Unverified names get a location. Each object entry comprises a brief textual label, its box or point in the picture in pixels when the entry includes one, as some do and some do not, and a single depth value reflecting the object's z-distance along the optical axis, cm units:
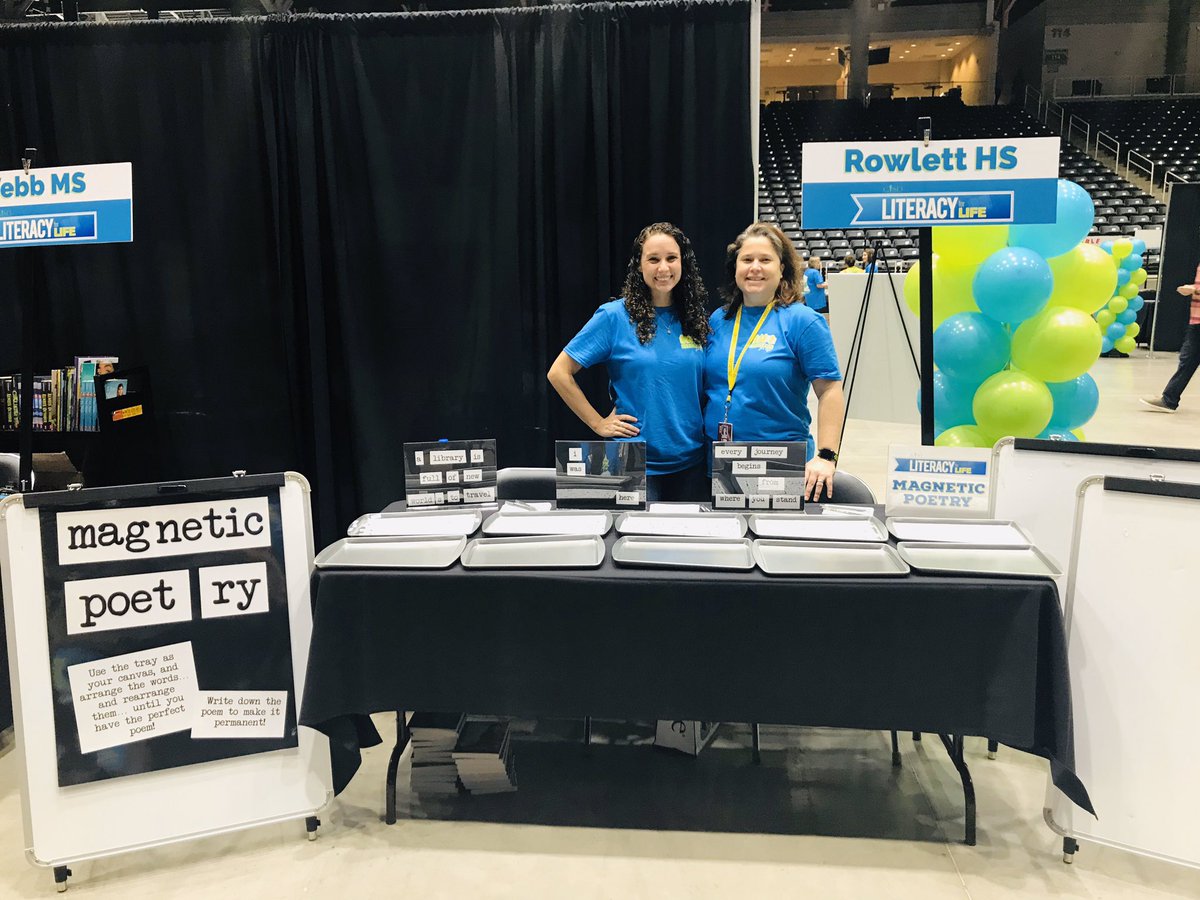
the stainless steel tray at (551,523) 179
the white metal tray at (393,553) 164
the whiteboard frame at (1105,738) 156
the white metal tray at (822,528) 172
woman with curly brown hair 216
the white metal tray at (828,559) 155
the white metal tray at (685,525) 175
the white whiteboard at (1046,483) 171
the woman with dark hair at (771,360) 210
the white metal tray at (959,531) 168
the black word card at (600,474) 191
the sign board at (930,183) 190
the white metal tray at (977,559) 154
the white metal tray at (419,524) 180
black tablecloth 153
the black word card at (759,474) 184
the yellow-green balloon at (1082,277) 353
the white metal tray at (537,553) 161
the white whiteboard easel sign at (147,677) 161
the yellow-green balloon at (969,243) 350
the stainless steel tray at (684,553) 159
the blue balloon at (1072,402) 359
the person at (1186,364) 561
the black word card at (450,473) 193
